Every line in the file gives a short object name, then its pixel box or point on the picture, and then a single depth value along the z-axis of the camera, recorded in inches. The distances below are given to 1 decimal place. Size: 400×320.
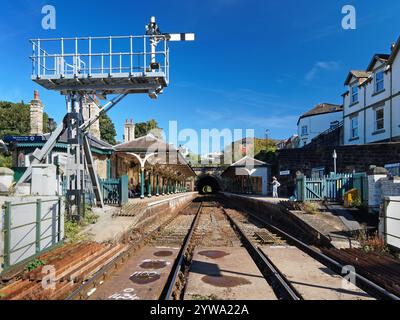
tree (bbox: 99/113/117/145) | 2500.0
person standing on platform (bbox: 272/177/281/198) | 964.3
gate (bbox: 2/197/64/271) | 231.9
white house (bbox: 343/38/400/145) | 842.2
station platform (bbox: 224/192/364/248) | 357.7
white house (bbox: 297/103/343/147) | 1585.9
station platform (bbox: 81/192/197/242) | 390.2
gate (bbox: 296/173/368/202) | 587.8
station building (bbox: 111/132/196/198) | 903.7
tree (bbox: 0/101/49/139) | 2071.9
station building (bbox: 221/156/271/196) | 1362.0
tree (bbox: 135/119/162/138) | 2888.8
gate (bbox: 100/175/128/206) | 617.5
